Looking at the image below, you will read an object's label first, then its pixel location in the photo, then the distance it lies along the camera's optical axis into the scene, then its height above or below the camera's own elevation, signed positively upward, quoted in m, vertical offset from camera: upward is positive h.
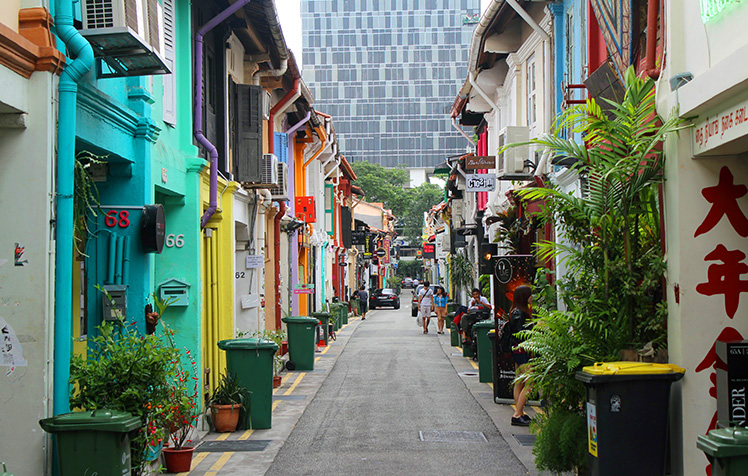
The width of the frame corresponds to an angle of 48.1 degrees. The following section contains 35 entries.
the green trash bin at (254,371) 10.95 -1.29
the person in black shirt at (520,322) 11.12 -0.70
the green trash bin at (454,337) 23.42 -1.86
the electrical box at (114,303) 8.07 -0.28
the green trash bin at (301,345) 17.66 -1.56
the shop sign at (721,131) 5.82 +1.01
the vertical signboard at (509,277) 13.03 -0.10
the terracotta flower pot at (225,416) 10.84 -1.87
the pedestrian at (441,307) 28.98 -1.25
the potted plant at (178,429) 8.00 -1.62
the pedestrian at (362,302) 41.31 -1.49
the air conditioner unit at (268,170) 15.31 +1.88
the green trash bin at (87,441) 6.09 -1.23
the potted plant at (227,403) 10.87 -1.70
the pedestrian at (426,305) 29.31 -1.18
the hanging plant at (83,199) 7.26 +0.69
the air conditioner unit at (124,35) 6.52 +1.88
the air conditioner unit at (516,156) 14.98 +2.07
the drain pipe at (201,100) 11.37 +2.35
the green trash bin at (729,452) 4.95 -1.08
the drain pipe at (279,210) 18.38 +1.47
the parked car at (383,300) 52.47 -1.77
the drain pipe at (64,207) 6.27 +0.51
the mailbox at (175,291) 10.55 -0.22
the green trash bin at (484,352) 14.92 -1.49
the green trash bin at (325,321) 23.54 -1.44
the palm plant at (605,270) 7.10 +0.00
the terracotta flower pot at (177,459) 8.67 -1.92
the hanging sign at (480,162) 18.29 +2.37
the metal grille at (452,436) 10.30 -2.08
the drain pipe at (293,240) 22.59 +0.91
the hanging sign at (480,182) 18.16 +1.92
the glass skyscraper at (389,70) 115.10 +28.18
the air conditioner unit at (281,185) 16.95 +1.80
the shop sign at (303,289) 22.13 -0.44
